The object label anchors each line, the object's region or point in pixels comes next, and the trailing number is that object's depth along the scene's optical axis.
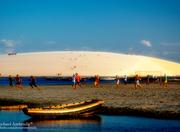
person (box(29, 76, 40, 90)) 58.09
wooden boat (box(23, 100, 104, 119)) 31.36
